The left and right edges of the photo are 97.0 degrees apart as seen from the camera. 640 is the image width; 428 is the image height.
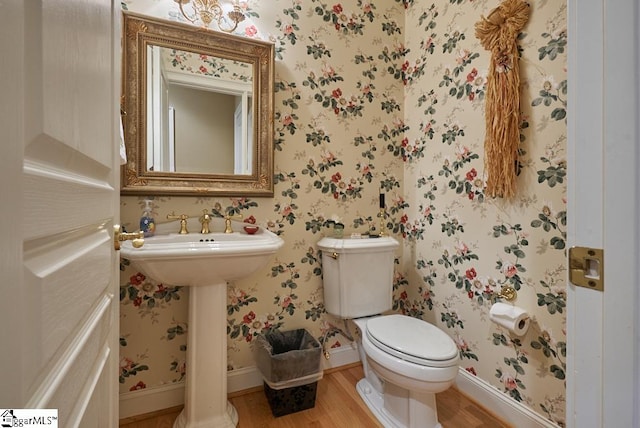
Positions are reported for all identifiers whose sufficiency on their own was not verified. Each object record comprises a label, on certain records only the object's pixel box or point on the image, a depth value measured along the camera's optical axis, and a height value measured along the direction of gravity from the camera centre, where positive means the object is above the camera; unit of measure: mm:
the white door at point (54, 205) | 234 +8
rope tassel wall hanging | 1261 +532
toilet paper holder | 1304 -375
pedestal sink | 1076 -423
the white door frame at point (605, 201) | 437 +19
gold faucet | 1417 -47
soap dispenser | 1294 -48
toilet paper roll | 1210 -459
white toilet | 1127 -562
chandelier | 1426 +1017
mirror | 1324 +522
